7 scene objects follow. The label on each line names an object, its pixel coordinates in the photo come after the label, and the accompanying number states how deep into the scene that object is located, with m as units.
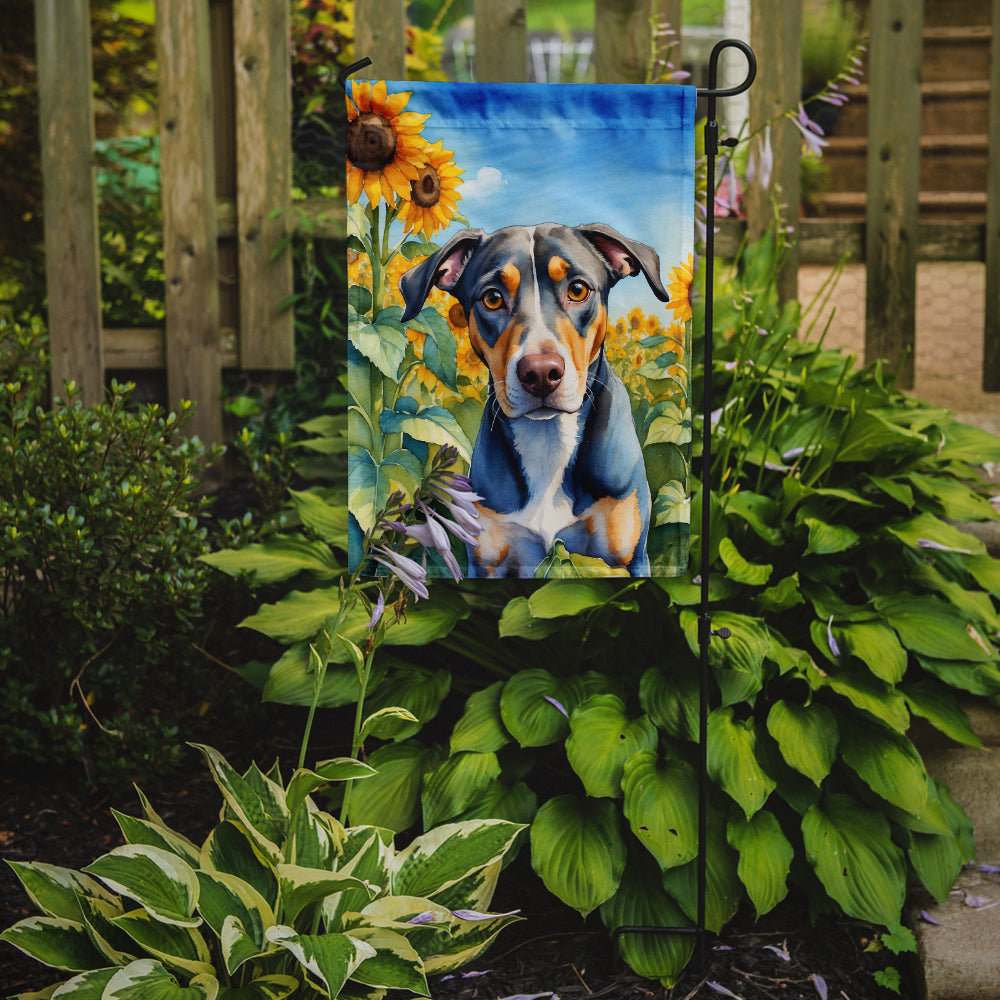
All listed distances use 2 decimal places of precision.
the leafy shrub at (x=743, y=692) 1.84
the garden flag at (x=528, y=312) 1.73
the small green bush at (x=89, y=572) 2.16
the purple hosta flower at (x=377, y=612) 1.44
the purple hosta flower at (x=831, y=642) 1.99
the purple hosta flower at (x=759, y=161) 2.32
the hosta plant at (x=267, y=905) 1.43
